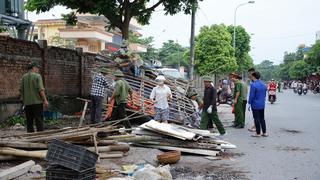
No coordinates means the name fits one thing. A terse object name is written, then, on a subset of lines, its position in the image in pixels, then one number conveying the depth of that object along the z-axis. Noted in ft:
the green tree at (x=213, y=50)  137.90
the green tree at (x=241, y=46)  187.62
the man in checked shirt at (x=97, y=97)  38.73
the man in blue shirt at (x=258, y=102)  39.34
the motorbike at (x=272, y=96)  91.25
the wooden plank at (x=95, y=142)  25.82
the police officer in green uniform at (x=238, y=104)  45.96
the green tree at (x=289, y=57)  397.60
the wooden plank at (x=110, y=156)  26.82
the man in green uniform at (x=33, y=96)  31.76
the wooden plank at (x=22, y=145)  25.12
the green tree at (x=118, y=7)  56.68
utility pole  66.01
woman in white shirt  38.44
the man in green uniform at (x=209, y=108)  38.58
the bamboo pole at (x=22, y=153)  24.45
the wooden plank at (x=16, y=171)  20.28
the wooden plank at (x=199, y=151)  29.50
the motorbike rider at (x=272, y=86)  87.35
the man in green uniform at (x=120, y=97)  38.47
